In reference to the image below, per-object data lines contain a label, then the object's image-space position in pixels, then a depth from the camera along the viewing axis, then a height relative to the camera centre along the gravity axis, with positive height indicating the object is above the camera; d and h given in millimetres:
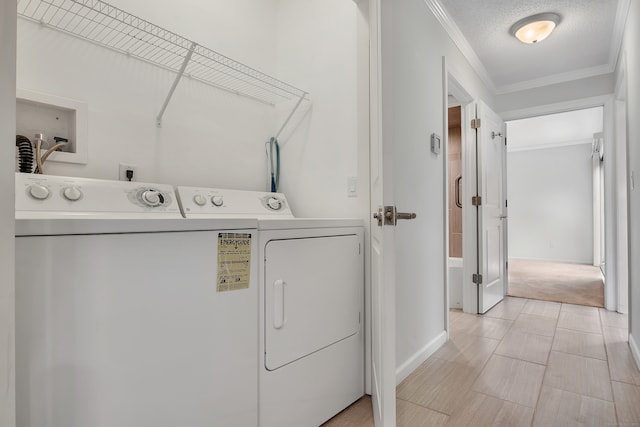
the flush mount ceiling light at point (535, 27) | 2444 +1441
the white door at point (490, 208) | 3031 +76
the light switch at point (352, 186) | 1666 +151
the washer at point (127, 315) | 723 -258
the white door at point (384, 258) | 1108 -148
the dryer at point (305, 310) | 1181 -384
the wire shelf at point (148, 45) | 1292 +796
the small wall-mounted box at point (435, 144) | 2213 +491
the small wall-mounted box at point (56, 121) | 1216 +377
